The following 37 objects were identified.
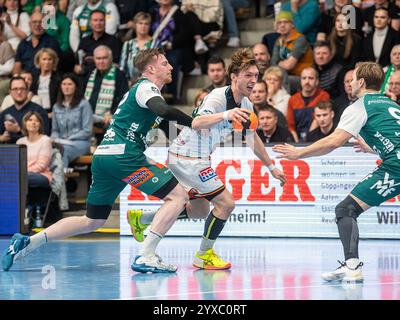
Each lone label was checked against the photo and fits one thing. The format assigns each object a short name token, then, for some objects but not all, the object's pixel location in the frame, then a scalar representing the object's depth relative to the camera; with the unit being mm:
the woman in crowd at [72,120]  14875
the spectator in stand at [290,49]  15344
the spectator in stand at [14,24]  17531
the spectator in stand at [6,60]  17000
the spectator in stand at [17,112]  15094
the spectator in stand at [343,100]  13891
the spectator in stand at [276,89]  14648
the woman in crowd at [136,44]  15836
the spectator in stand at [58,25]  17188
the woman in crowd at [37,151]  14085
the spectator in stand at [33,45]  16750
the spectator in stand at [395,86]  13484
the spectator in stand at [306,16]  15672
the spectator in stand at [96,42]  16406
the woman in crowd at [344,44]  14805
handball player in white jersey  9531
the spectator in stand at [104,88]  15594
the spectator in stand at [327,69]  14742
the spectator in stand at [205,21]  16156
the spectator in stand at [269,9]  17422
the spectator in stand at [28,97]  15617
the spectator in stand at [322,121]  13625
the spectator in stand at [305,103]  14258
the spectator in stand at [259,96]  14133
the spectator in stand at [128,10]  17047
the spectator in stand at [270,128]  13688
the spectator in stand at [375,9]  14992
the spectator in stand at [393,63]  13891
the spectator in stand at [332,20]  15227
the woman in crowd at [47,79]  15938
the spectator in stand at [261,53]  15234
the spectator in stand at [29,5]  17781
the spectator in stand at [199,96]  14242
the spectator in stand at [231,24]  16578
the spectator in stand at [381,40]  14672
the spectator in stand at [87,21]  16938
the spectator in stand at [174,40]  15898
